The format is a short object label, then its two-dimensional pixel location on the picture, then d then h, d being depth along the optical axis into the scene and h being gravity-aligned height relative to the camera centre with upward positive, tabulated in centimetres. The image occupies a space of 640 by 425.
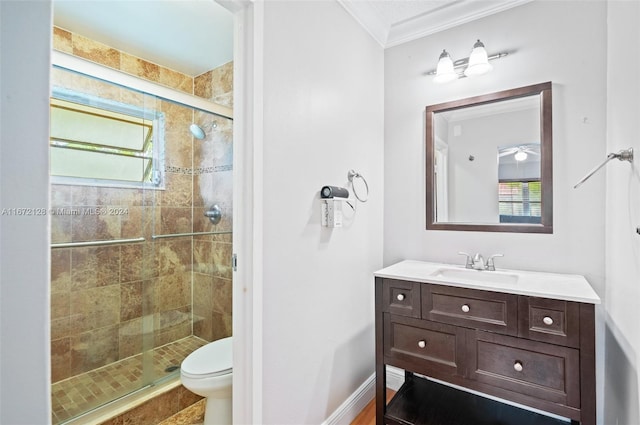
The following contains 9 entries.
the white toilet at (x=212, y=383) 161 -90
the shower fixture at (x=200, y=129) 243 +67
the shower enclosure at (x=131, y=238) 205 -20
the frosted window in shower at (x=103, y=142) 206 +51
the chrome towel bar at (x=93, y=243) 205 -22
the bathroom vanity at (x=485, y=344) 126 -62
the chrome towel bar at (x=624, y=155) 120 +23
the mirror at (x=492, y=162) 174 +31
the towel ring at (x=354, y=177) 185 +21
